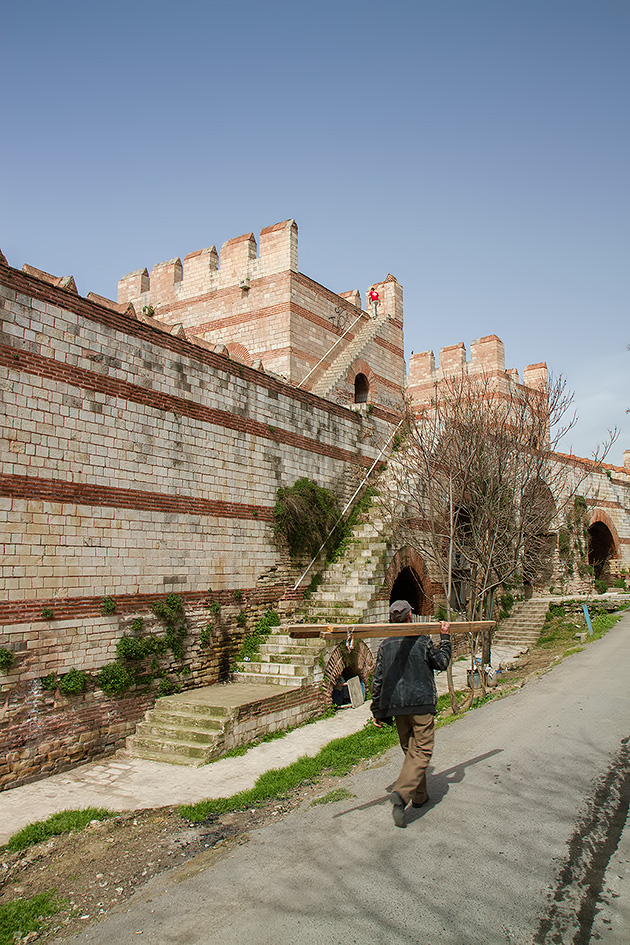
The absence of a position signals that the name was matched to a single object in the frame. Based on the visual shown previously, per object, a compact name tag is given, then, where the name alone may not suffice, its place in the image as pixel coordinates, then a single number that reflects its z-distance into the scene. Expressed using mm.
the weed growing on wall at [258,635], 10898
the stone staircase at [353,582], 11908
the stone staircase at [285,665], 10211
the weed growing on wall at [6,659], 7254
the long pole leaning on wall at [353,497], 12727
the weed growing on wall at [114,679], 8383
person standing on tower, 21686
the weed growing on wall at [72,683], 7863
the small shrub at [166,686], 9219
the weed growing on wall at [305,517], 12289
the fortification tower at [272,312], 17297
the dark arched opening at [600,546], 26938
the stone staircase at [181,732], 7988
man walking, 5059
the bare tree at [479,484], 12347
